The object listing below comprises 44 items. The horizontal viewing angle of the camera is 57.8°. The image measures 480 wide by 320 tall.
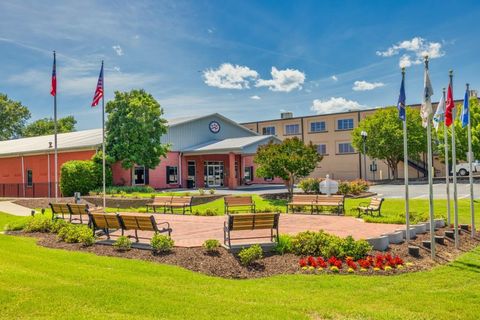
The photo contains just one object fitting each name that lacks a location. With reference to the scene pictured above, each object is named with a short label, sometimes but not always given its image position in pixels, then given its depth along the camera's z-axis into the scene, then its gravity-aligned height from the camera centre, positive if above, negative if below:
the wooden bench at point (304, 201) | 17.88 -1.29
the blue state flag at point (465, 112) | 12.29 +1.57
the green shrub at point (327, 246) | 9.01 -1.63
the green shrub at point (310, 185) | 25.42 -0.87
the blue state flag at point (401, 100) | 10.93 +1.72
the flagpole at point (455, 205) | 10.73 -0.97
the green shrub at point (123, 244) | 10.09 -1.63
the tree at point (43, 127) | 75.61 +8.49
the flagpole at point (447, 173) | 11.53 -0.16
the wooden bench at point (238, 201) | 18.59 -1.28
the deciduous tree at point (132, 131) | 30.67 +3.09
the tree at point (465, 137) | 37.91 +2.66
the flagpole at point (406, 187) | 10.42 -0.47
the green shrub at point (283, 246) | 9.52 -1.67
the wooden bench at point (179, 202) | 19.45 -1.34
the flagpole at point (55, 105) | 19.72 +3.20
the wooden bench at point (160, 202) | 20.15 -1.36
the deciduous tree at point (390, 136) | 41.47 +3.13
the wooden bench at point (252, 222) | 9.69 -1.14
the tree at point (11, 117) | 74.44 +10.32
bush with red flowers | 8.41 -1.86
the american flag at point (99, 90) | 17.50 +3.40
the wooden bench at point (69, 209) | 14.19 -1.14
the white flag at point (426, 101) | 9.47 +1.45
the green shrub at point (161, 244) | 9.52 -1.55
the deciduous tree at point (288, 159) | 22.98 +0.59
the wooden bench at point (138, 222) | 10.21 -1.17
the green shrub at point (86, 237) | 10.73 -1.56
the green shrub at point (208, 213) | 17.91 -1.70
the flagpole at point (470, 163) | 12.01 +0.10
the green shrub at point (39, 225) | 13.52 -1.54
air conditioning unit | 58.25 +7.47
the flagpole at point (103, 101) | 17.54 +3.07
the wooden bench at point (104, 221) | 10.99 -1.23
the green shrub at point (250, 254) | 8.67 -1.68
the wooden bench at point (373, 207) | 15.99 -1.45
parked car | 41.29 -0.11
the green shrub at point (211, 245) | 9.40 -1.59
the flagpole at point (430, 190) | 9.16 -0.48
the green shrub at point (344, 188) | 24.27 -1.05
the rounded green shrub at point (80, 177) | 28.58 -0.13
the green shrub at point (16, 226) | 14.11 -1.62
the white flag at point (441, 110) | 11.31 +1.49
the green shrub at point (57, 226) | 13.02 -1.52
